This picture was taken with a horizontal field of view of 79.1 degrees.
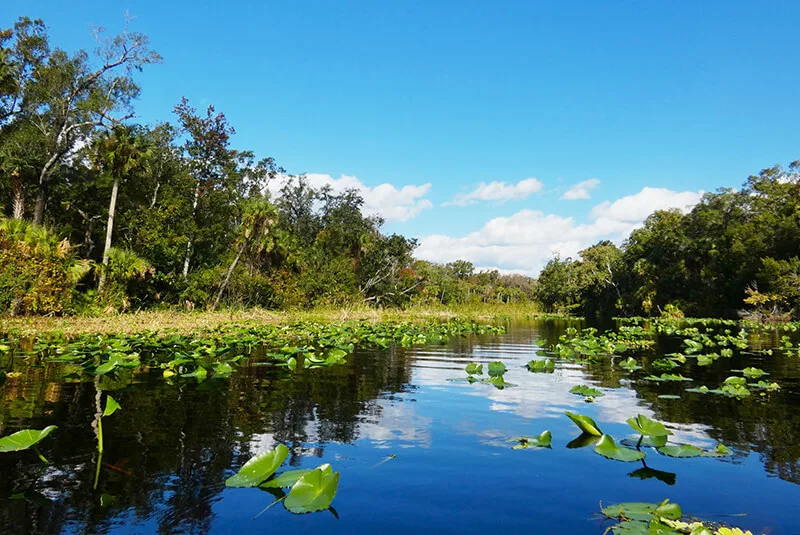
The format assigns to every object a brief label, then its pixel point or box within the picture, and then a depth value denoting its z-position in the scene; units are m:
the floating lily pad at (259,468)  2.77
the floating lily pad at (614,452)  3.41
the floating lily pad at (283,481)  2.76
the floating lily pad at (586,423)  3.70
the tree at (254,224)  23.95
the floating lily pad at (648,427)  3.67
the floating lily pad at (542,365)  8.25
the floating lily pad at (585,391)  6.03
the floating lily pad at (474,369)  7.51
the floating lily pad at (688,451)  3.52
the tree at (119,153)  19.64
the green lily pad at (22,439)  2.75
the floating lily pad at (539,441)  3.81
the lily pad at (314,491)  2.46
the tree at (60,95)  22.20
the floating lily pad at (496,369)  7.59
